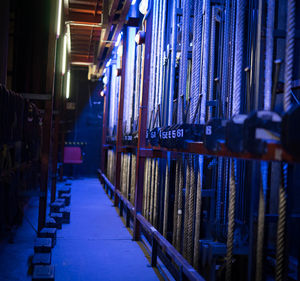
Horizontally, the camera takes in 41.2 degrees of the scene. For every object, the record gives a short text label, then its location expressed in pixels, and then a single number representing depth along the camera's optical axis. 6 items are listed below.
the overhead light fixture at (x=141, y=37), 6.53
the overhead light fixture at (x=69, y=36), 11.90
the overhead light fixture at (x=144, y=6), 6.34
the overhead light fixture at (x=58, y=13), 6.18
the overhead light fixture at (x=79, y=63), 17.05
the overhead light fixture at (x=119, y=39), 10.28
